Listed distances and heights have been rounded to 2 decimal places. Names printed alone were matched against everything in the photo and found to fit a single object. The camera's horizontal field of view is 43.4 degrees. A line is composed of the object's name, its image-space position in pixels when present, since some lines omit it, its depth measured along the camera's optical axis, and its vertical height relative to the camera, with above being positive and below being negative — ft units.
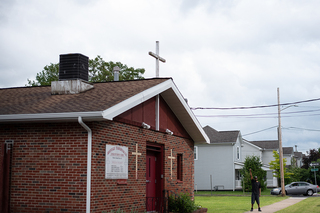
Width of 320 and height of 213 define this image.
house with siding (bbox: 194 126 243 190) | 150.71 -1.32
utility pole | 113.69 -0.23
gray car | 121.60 -8.82
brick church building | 36.19 +1.30
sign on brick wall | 39.68 -0.28
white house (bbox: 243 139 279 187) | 186.99 +4.63
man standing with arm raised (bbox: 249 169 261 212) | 62.69 -4.66
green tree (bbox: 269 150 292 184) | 158.40 -4.46
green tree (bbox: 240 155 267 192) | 135.55 -3.97
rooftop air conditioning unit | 46.16 +10.67
